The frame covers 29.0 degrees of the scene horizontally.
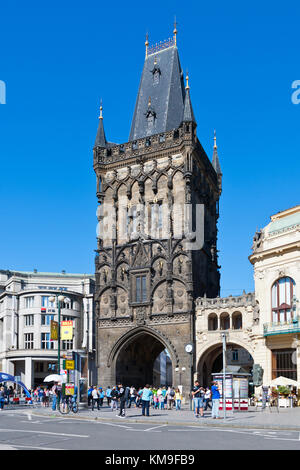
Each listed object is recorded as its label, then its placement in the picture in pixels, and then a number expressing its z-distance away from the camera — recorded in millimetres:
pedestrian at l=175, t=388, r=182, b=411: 38025
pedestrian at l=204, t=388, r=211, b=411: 33719
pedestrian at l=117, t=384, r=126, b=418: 28453
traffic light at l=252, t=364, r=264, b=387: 44125
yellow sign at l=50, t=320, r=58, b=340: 36688
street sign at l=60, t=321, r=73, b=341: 33594
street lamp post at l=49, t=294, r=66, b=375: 35825
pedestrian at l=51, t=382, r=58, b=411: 36312
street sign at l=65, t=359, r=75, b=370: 33250
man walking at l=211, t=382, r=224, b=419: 26783
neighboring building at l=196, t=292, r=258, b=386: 50125
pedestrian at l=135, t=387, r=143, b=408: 38075
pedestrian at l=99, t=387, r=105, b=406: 36297
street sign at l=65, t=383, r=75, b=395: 32219
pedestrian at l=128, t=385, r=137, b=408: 41519
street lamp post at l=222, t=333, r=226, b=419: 26552
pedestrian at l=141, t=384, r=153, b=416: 28050
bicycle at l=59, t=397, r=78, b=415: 32062
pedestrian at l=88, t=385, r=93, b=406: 37056
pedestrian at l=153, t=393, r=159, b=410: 41544
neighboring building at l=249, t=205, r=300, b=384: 42656
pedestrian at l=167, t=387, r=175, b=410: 40219
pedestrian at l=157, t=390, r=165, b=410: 40344
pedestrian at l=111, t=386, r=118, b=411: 36631
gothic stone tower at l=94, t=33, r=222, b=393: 53344
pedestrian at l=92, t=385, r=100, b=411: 34875
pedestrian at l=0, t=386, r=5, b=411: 37406
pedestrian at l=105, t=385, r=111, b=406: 46294
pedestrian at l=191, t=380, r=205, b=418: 27931
